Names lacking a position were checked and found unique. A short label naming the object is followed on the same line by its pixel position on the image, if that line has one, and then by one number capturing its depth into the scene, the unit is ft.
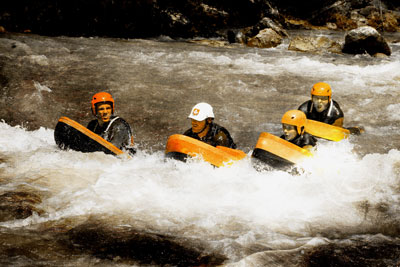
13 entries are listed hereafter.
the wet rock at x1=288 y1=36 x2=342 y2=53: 85.25
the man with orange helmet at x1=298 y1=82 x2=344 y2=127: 44.96
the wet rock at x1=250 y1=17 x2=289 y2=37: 99.40
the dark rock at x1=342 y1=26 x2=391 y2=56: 80.02
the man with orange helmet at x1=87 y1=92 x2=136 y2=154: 39.86
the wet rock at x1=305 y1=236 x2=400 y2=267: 22.29
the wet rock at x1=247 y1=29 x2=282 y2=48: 92.65
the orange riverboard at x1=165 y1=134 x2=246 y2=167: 35.78
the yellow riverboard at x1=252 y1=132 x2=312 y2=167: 34.42
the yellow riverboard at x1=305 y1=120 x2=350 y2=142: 41.96
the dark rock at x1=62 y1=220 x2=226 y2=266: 22.13
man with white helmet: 37.60
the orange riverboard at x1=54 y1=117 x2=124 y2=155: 37.47
